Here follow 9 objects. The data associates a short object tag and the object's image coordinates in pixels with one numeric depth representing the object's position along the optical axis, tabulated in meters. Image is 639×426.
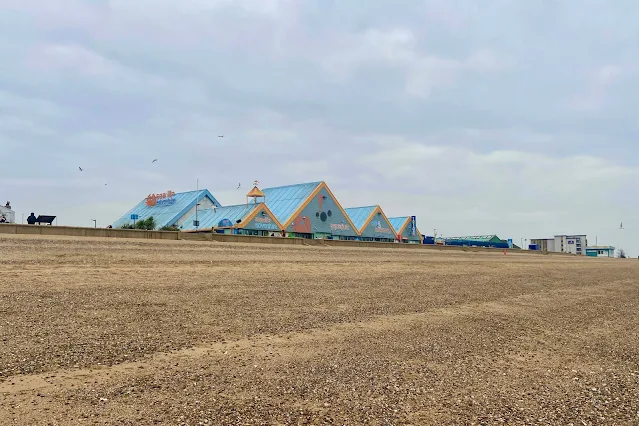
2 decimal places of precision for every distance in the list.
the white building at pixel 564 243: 152.75
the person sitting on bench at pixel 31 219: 39.87
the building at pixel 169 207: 73.94
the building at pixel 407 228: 103.31
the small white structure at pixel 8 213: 52.59
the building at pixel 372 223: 91.06
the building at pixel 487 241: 132.88
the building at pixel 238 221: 66.56
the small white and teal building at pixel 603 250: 165.05
